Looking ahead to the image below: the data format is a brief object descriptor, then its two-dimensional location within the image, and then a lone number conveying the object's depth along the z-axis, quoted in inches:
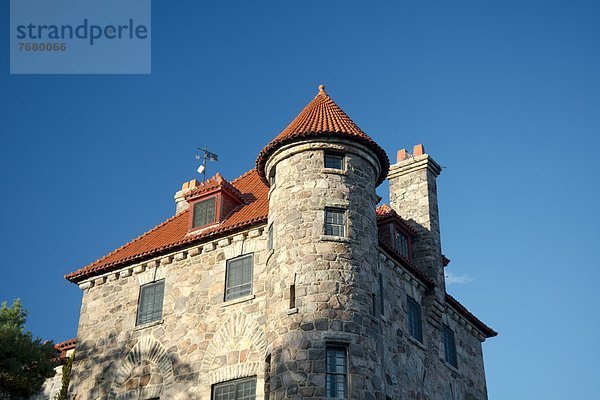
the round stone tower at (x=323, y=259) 940.0
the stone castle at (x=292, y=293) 965.2
